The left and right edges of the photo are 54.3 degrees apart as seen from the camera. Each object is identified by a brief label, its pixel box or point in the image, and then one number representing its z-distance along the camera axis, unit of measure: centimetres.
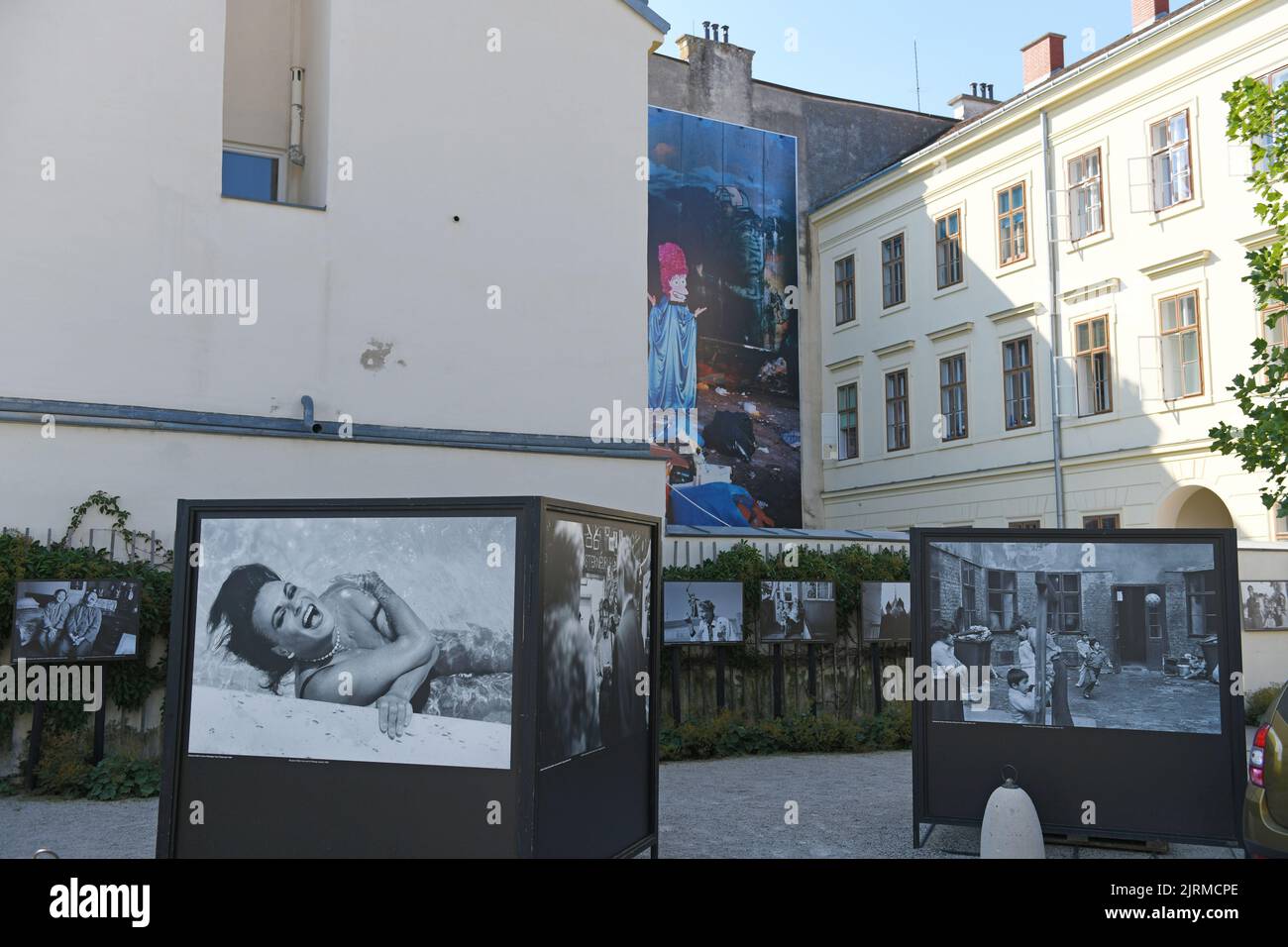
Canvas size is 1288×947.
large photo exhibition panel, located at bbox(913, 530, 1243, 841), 903
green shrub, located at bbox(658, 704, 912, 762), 1514
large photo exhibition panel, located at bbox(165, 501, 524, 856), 694
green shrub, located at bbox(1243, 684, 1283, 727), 1939
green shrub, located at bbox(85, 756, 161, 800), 1210
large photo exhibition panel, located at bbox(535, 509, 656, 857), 707
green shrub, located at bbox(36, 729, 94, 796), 1212
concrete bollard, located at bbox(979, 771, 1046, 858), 823
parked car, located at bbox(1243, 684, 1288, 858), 671
